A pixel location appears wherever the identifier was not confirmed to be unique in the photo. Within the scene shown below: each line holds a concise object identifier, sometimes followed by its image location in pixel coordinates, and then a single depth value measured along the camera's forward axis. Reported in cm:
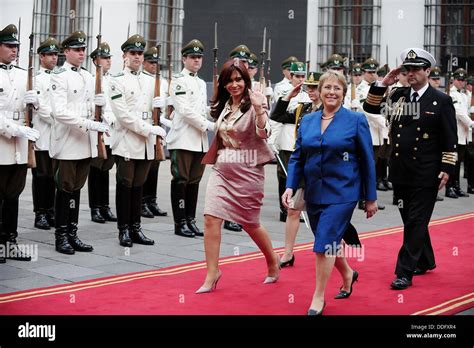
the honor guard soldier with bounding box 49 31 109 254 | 798
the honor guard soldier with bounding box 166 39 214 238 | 912
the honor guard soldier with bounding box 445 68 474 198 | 1391
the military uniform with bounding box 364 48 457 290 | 682
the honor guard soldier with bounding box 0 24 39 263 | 748
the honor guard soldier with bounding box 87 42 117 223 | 1020
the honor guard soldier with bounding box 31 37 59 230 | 961
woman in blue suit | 575
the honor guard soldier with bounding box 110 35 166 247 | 842
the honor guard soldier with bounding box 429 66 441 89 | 1340
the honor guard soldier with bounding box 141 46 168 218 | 1055
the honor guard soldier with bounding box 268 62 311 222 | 1012
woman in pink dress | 644
